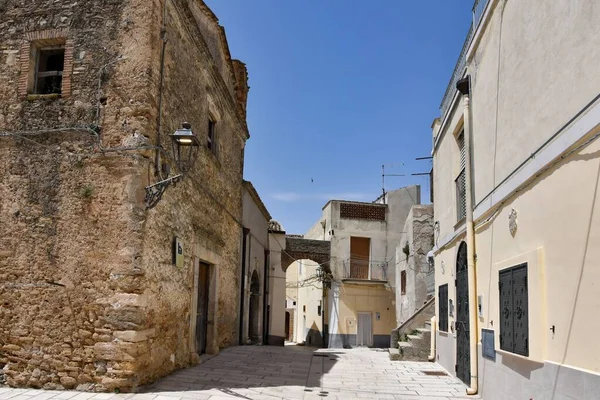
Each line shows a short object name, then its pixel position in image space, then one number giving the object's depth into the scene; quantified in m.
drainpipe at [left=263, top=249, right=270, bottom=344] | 19.45
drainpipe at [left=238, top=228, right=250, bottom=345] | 14.41
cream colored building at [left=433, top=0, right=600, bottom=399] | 4.34
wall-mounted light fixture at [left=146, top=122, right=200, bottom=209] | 7.33
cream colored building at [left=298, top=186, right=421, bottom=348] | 26.41
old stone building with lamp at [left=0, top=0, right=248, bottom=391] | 6.99
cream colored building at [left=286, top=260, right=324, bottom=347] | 29.70
